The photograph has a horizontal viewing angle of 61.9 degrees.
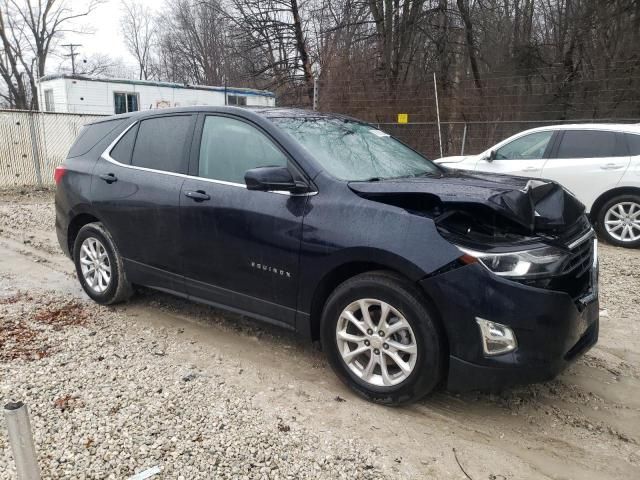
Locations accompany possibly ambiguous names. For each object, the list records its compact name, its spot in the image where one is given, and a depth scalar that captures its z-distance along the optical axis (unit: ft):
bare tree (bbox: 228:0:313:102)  65.41
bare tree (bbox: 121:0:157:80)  168.86
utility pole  144.32
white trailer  64.85
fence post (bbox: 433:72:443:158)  40.68
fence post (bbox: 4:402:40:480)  6.52
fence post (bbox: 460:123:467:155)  39.98
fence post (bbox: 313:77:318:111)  42.63
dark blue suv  9.24
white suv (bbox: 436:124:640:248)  24.13
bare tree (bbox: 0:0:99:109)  118.11
